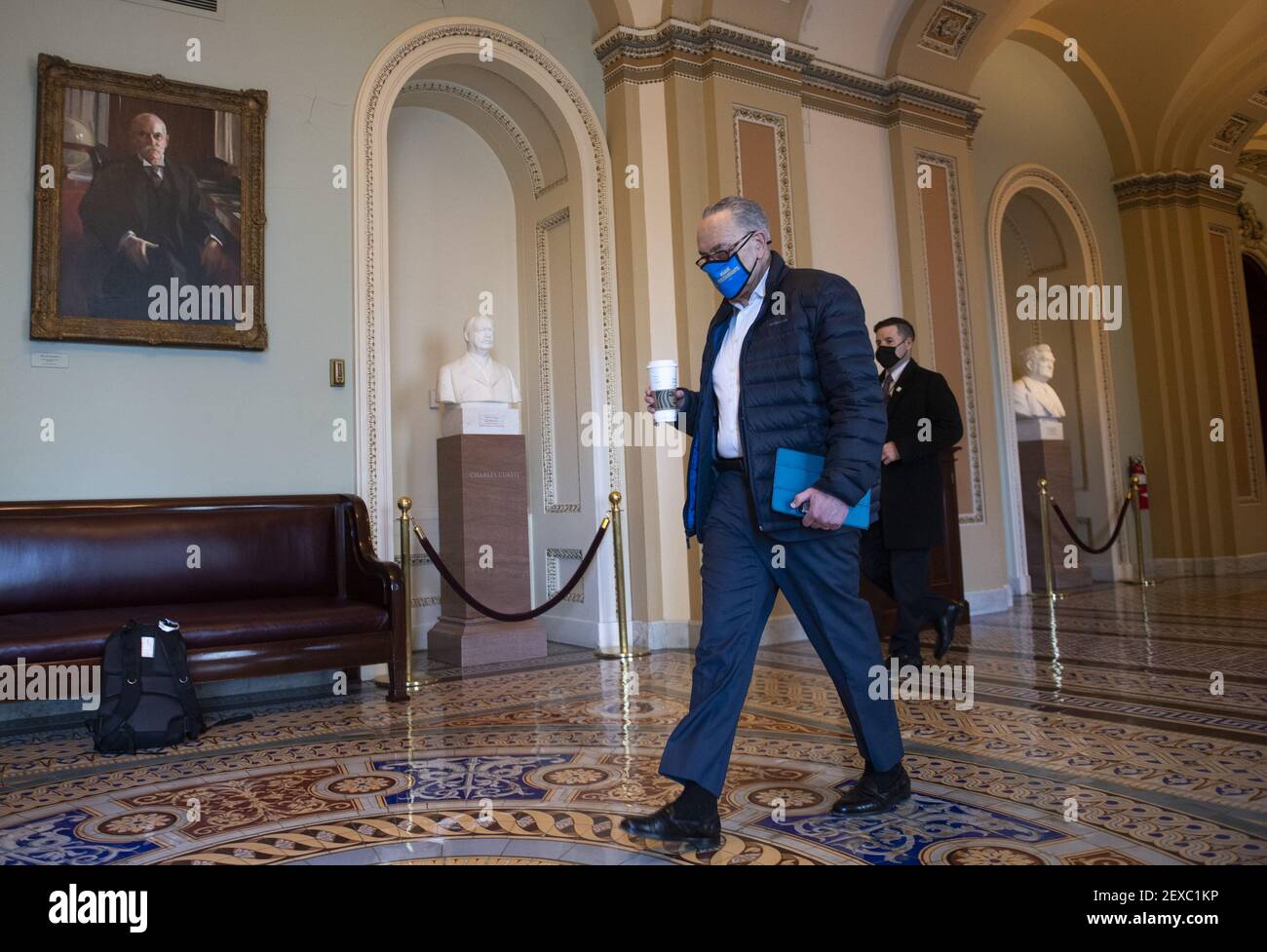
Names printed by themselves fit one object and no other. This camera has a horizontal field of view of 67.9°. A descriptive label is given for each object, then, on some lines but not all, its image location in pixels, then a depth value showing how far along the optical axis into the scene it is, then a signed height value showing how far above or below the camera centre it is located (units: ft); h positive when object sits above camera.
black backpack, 12.12 -1.57
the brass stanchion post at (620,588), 18.99 -0.62
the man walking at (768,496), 7.82 +0.47
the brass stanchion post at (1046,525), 26.89 +0.44
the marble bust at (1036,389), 30.35 +4.89
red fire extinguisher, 32.99 +2.24
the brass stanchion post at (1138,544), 29.21 -0.24
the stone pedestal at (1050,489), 30.48 +1.60
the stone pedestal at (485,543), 19.56 +0.40
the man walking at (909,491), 13.93 +0.80
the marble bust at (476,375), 19.84 +3.96
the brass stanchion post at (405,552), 16.35 +0.24
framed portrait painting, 15.79 +6.37
